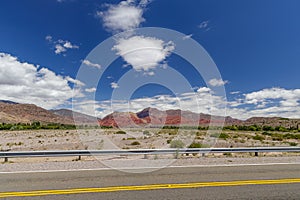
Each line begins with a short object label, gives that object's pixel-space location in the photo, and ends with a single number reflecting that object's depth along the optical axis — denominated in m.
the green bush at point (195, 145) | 17.81
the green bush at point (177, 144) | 20.43
